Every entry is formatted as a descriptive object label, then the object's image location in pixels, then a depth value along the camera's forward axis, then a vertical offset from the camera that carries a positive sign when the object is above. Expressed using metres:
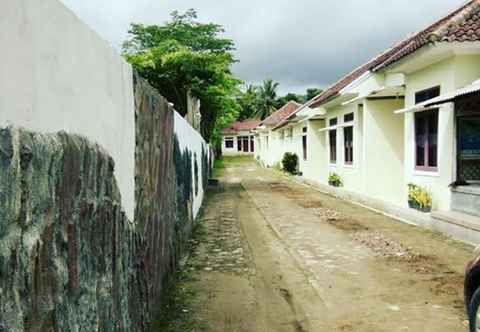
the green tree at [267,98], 70.00 +7.16
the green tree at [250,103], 68.82 +6.46
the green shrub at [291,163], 30.78 -1.27
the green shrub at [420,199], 10.97 -1.39
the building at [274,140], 34.97 +0.40
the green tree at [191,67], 19.27 +3.42
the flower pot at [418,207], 10.95 -1.60
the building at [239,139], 70.38 +1.04
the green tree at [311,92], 71.04 +8.10
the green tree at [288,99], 70.06 +7.24
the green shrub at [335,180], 19.20 -1.56
